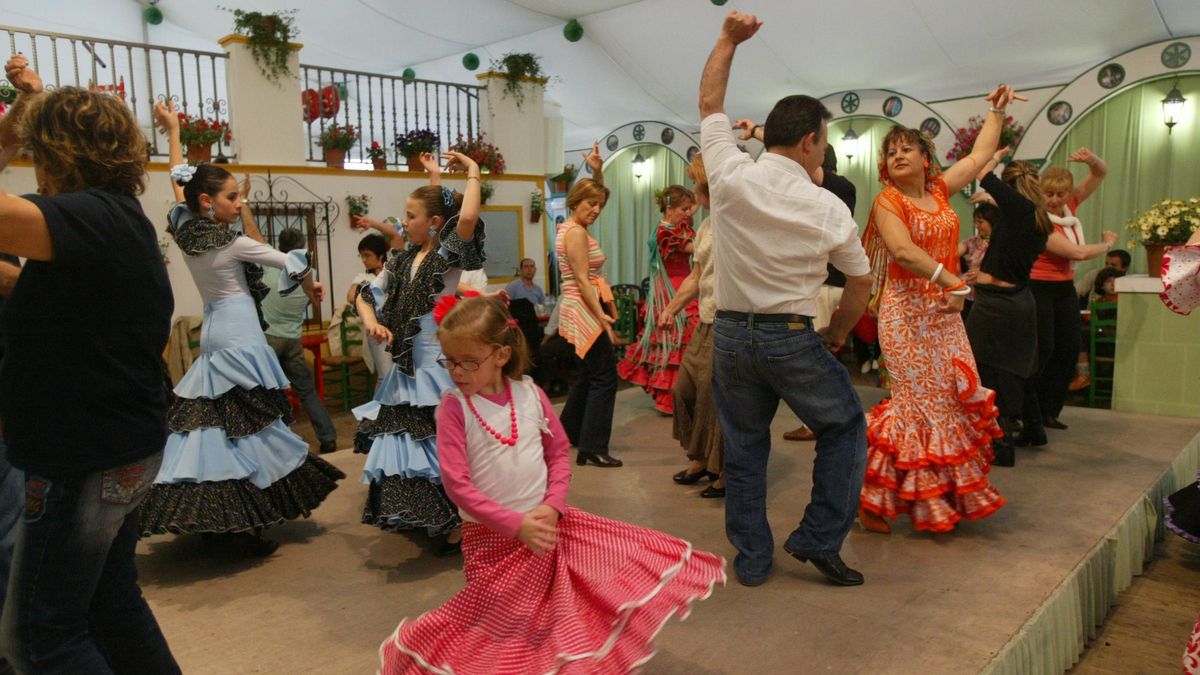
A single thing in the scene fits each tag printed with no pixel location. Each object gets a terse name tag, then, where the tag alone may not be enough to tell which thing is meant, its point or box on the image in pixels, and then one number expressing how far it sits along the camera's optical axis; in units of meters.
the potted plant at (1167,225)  5.73
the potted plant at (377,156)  10.16
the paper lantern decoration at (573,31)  11.07
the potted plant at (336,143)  9.53
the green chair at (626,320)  8.62
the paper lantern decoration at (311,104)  9.98
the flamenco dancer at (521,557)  1.95
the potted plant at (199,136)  8.39
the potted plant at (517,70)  10.90
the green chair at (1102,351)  6.29
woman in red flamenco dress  4.96
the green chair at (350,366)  7.20
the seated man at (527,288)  8.79
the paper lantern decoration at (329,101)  10.00
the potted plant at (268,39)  8.68
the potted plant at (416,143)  10.17
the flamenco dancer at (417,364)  3.27
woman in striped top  4.54
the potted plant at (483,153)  10.57
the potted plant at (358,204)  9.61
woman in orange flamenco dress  3.38
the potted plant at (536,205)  11.27
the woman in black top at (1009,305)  4.36
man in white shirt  2.72
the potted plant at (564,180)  13.32
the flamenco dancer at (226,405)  3.22
